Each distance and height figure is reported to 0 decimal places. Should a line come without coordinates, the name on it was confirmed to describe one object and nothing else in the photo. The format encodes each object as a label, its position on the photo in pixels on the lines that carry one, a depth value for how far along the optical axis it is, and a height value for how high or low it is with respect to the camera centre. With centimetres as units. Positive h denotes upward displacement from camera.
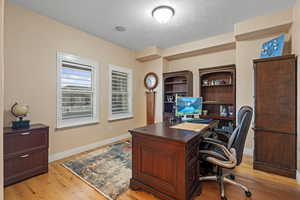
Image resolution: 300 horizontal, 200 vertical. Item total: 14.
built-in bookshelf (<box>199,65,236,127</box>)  326 +23
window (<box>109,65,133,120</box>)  391 +19
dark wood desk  146 -72
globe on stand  210 -24
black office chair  156 -58
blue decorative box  233 +92
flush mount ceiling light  234 +147
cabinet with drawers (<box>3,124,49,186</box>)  191 -79
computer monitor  257 -11
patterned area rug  190 -118
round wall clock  439 +60
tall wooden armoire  212 -23
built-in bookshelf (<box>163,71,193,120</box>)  390 +36
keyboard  235 -37
